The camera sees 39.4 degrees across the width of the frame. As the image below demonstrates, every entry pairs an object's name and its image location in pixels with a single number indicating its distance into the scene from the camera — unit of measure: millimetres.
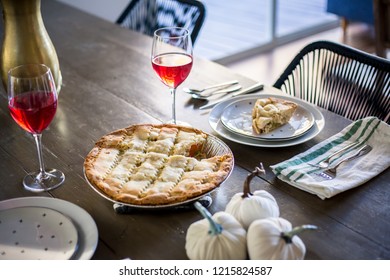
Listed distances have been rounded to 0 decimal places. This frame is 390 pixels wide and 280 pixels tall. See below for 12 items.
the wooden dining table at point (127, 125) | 889
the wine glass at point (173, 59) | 1198
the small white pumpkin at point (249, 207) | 830
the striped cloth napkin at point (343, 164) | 1009
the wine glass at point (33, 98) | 944
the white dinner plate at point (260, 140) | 1161
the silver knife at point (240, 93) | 1365
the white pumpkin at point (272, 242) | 762
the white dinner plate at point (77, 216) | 860
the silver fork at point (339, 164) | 1042
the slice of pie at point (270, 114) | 1190
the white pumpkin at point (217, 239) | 768
